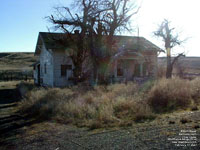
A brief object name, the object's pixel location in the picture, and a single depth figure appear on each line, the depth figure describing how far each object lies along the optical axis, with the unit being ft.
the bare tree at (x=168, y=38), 75.20
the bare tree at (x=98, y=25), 49.37
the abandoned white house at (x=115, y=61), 60.18
